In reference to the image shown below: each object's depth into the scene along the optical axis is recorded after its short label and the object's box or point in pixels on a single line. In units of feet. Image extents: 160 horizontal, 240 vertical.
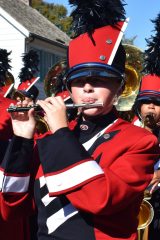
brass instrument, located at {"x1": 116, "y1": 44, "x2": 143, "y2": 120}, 33.30
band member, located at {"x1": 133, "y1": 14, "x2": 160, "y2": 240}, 33.12
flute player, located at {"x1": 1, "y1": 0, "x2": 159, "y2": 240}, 13.53
